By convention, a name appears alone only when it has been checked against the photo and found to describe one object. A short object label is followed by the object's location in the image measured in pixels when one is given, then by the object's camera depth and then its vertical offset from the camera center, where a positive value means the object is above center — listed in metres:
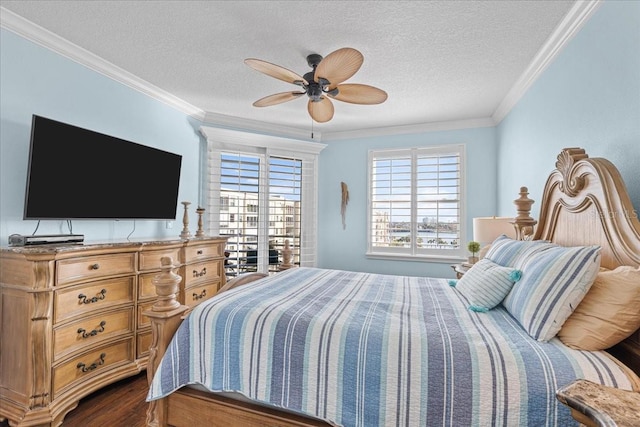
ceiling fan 1.96 +1.04
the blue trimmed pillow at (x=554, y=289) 1.23 -0.27
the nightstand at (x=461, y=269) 2.87 -0.42
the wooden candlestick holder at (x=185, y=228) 3.16 -0.08
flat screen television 2.12 +0.36
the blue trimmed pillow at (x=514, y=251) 1.65 -0.15
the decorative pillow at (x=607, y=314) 1.12 -0.33
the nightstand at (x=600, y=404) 0.65 -0.41
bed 1.08 -0.49
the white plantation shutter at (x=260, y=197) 4.21 +0.37
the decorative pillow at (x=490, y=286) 1.57 -0.32
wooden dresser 1.83 -0.69
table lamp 2.83 -0.04
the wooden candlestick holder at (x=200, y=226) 3.43 -0.06
